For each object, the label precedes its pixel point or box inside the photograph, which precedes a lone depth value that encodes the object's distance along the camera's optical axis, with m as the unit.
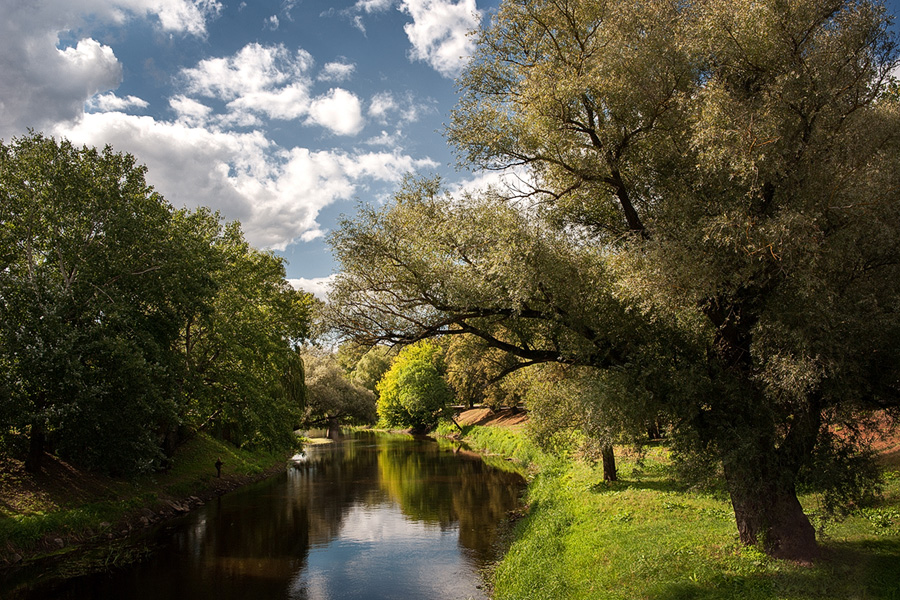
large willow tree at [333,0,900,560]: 9.24
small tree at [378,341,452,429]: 66.44
